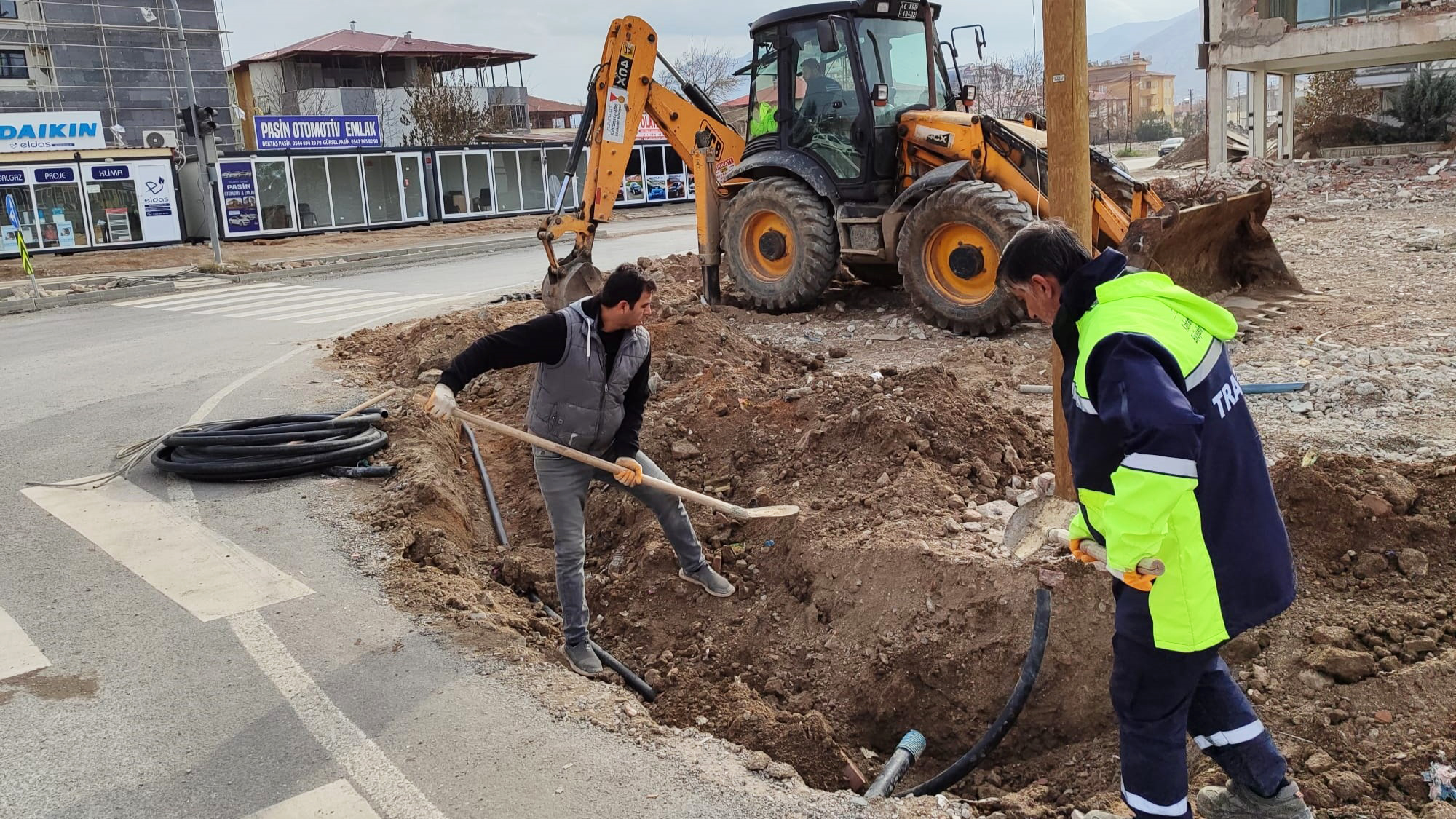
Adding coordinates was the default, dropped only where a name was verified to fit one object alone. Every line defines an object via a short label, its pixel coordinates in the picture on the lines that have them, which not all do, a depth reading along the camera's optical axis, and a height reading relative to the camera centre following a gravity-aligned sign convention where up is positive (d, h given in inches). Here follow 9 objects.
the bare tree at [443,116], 1764.3 +198.5
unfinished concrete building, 997.2 +125.7
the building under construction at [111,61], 1895.9 +367.9
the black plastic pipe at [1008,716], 166.2 -81.7
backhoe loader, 417.7 +9.9
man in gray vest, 197.3 -30.2
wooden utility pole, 197.3 +13.4
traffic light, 861.8 +109.7
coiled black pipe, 279.9 -52.1
